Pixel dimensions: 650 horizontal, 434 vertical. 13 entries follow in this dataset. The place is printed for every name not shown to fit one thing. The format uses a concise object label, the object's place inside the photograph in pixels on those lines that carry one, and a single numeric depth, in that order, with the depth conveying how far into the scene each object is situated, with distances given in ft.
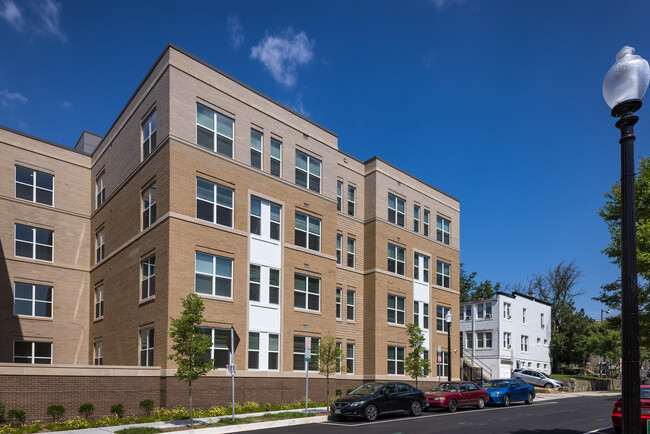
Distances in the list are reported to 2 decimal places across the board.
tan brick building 79.10
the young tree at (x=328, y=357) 80.64
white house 168.35
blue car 94.68
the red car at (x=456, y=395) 83.35
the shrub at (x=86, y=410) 62.59
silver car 151.64
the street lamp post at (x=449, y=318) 103.60
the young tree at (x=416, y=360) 102.32
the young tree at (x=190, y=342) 60.49
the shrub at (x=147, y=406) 67.67
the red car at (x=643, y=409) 49.95
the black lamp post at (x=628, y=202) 18.63
